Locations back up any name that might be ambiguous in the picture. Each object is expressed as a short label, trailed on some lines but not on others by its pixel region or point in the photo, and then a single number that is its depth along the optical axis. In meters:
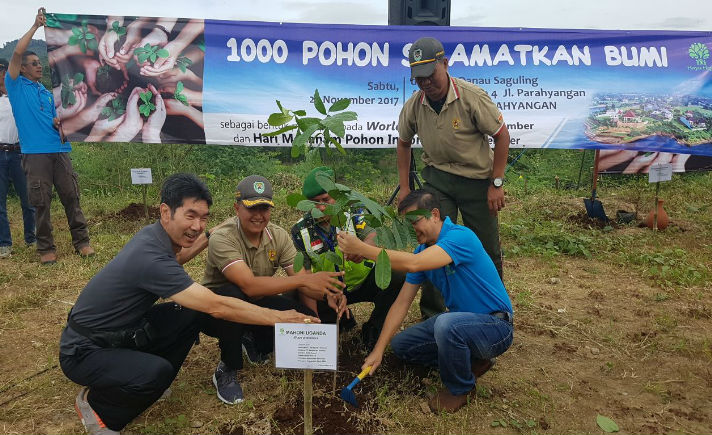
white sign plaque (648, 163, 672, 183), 5.56
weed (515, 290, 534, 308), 3.94
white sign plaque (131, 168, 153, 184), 5.27
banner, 5.30
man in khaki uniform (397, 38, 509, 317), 3.19
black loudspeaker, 4.23
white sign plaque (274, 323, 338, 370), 1.95
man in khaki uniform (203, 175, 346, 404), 2.65
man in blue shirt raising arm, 4.73
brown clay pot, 5.73
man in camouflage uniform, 2.79
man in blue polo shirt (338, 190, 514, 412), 2.47
